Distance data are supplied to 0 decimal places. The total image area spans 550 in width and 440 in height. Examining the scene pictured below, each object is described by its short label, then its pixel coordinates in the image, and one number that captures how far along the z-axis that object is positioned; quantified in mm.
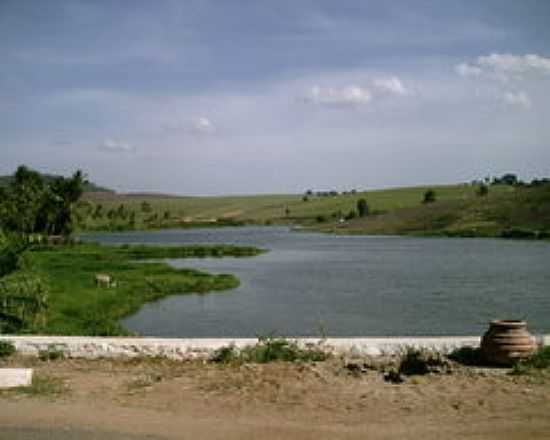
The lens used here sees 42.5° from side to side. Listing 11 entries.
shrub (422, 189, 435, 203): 126450
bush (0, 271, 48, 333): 12414
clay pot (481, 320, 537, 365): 9484
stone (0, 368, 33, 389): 9141
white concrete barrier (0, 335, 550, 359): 10367
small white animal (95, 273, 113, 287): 34550
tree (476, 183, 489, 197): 121219
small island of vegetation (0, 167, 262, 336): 12594
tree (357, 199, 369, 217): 132375
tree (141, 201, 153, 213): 187750
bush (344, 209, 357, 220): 133512
